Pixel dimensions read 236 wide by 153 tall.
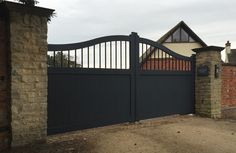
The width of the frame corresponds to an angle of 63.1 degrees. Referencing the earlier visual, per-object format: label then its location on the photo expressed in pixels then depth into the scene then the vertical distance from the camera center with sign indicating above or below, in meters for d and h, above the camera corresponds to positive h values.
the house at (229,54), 21.43 +2.29
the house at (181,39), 16.50 +3.05
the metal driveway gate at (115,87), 4.57 -0.35
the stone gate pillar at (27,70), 3.68 +0.10
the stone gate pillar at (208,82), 6.84 -0.28
